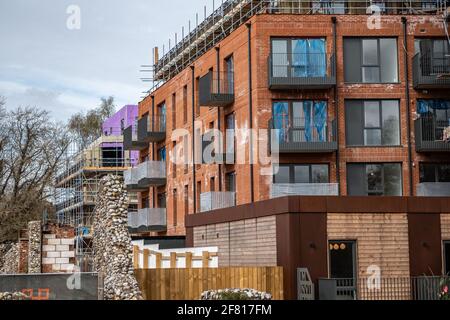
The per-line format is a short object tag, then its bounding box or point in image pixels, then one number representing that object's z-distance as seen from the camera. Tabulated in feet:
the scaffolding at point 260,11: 154.40
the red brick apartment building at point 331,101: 145.48
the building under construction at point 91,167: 263.29
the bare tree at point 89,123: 313.12
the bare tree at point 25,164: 199.21
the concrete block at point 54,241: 135.44
